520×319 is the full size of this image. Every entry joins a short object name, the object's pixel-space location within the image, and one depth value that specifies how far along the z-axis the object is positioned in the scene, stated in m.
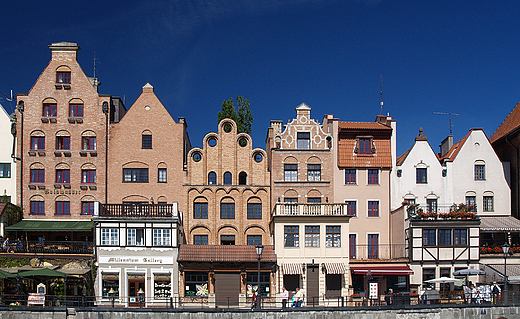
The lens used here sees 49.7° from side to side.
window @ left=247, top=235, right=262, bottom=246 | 44.28
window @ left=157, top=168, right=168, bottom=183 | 44.41
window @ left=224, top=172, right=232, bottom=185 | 44.78
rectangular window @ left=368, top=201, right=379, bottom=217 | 45.03
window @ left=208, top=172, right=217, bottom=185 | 44.69
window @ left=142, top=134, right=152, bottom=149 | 44.88
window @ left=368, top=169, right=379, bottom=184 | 45.38
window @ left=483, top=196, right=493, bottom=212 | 46.06
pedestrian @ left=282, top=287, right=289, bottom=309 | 34.81
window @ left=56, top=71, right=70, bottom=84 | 45.53
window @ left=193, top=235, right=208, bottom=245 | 43.97
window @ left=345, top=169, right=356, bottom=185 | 45.31
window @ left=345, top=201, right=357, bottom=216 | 44.84
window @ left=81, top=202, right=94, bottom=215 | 44.22
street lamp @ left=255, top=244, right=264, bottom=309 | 33.61
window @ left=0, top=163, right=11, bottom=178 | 44.56
